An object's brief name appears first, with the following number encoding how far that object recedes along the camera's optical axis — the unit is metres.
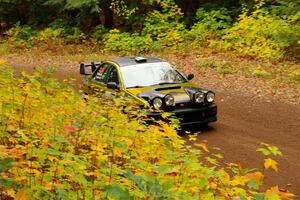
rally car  18.11
